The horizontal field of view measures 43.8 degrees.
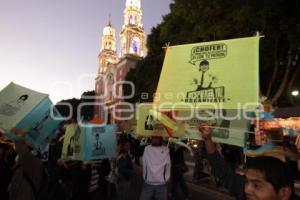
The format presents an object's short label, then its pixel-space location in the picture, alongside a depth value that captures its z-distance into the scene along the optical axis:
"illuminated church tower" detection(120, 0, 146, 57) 73.00
